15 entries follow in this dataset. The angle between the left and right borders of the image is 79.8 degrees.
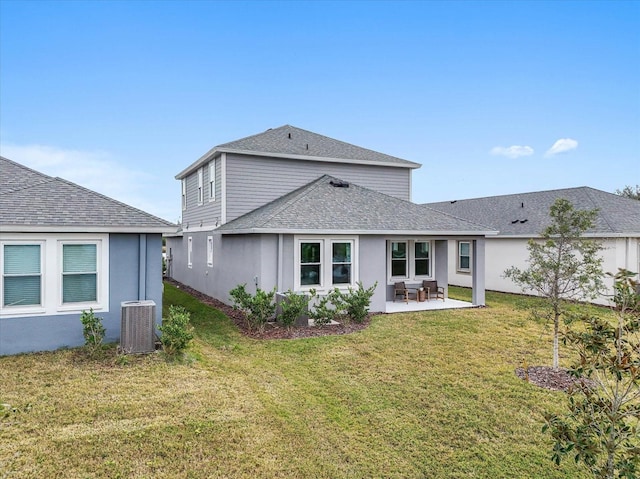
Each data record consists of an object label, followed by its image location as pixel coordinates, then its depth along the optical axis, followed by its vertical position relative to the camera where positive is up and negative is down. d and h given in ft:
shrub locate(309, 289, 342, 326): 34.65 -6.12
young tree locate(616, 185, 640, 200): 137.96 +19.87
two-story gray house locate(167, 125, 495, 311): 37.96 +2.52
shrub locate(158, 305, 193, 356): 24.91 -5.99
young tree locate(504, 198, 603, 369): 24.50 -0.85
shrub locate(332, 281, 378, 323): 35.94 -5.53
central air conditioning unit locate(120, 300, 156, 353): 24.90 -5.43
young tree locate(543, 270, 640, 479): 9.41 -4.18
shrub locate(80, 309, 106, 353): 24.45 -5.70
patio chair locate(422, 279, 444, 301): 48.89 -5.53
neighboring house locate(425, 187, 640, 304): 49.24 +2.28
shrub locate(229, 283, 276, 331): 33.19 -5.47
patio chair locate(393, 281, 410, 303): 47.93 -5.82
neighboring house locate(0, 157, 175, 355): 24.72 -1.25
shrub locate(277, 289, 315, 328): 33.12 -5.55
